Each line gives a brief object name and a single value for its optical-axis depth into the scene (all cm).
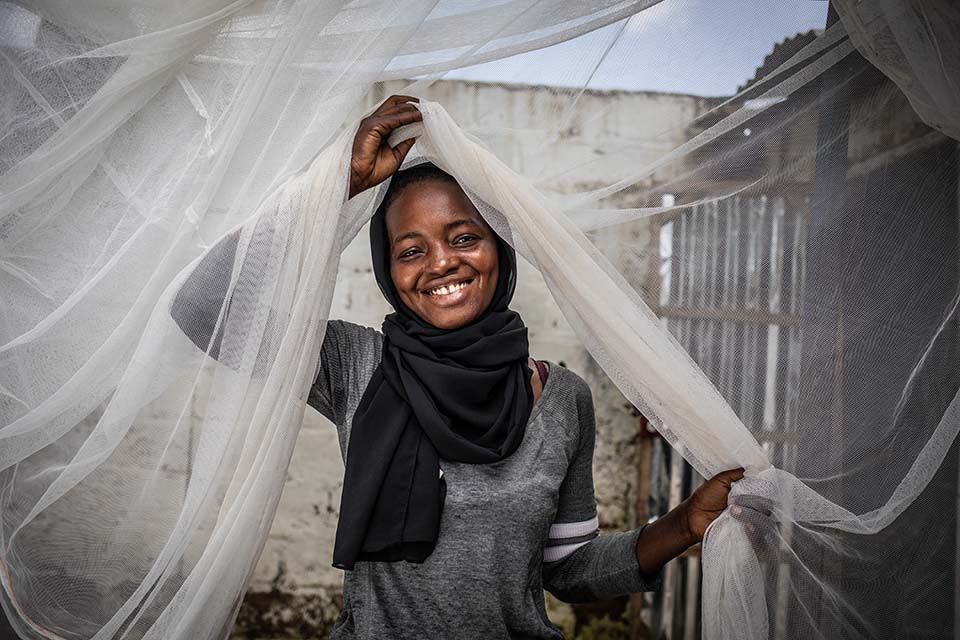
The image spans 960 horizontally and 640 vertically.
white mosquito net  131
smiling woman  147
